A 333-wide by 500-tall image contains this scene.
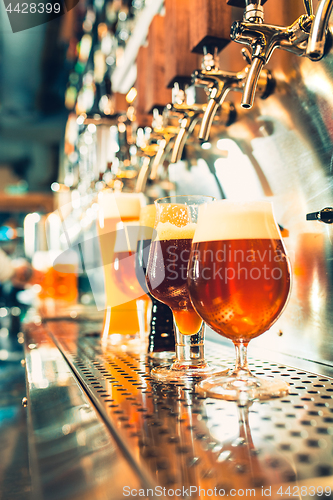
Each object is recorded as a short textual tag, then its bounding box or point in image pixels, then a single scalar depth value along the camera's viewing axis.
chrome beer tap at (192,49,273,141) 1.00
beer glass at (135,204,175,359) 0.99
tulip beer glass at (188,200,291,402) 0.61
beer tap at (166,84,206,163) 1.22
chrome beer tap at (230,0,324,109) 0.78
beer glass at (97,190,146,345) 1.25
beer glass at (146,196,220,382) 0.79
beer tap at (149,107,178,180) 1.42
